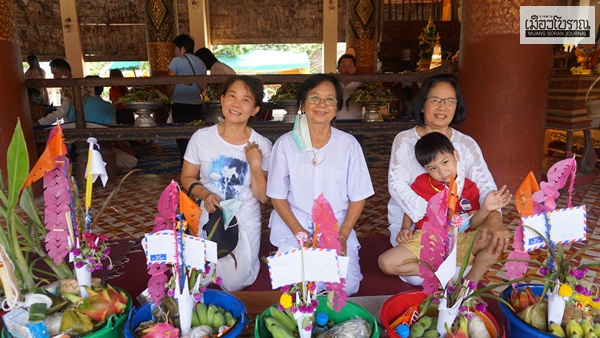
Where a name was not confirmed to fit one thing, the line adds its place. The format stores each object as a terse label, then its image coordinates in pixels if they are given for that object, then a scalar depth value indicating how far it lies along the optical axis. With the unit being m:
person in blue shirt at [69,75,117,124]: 4.74
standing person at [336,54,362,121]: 4.78
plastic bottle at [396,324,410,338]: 1.22
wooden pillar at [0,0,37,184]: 3.71
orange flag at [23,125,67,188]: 1.20
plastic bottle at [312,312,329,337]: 1.27
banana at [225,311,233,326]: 1.32
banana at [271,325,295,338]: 1.18
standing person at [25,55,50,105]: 6.75
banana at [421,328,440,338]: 1.23
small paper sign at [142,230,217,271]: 1.21
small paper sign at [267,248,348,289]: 1.13
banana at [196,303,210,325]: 1.31
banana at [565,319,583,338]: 1.18
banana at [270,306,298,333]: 1.25
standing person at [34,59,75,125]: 4.77
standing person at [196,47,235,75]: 4.95
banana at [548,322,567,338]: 1.20
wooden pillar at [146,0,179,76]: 8.08
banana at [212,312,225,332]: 1.30
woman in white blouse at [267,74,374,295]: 1.98
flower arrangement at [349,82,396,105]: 4.44
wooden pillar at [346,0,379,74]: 8.51
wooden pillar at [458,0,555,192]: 3.66
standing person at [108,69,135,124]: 7.05
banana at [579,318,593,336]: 1.20
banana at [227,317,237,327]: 1.29
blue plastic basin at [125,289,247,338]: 1.23
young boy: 1.90
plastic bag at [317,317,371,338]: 1.20
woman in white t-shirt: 2.03
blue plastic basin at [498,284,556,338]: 1.21
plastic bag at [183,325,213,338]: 1.22
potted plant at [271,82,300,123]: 4.50
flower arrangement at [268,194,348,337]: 1.14
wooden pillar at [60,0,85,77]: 9.95
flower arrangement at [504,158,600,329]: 1.26
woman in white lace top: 2.06
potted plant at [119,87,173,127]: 4.36
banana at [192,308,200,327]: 1.31
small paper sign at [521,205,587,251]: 1.29
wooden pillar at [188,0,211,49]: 9.78
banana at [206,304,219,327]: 1.31
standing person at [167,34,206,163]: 4.80
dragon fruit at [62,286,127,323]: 1.28
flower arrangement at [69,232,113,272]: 1.31
